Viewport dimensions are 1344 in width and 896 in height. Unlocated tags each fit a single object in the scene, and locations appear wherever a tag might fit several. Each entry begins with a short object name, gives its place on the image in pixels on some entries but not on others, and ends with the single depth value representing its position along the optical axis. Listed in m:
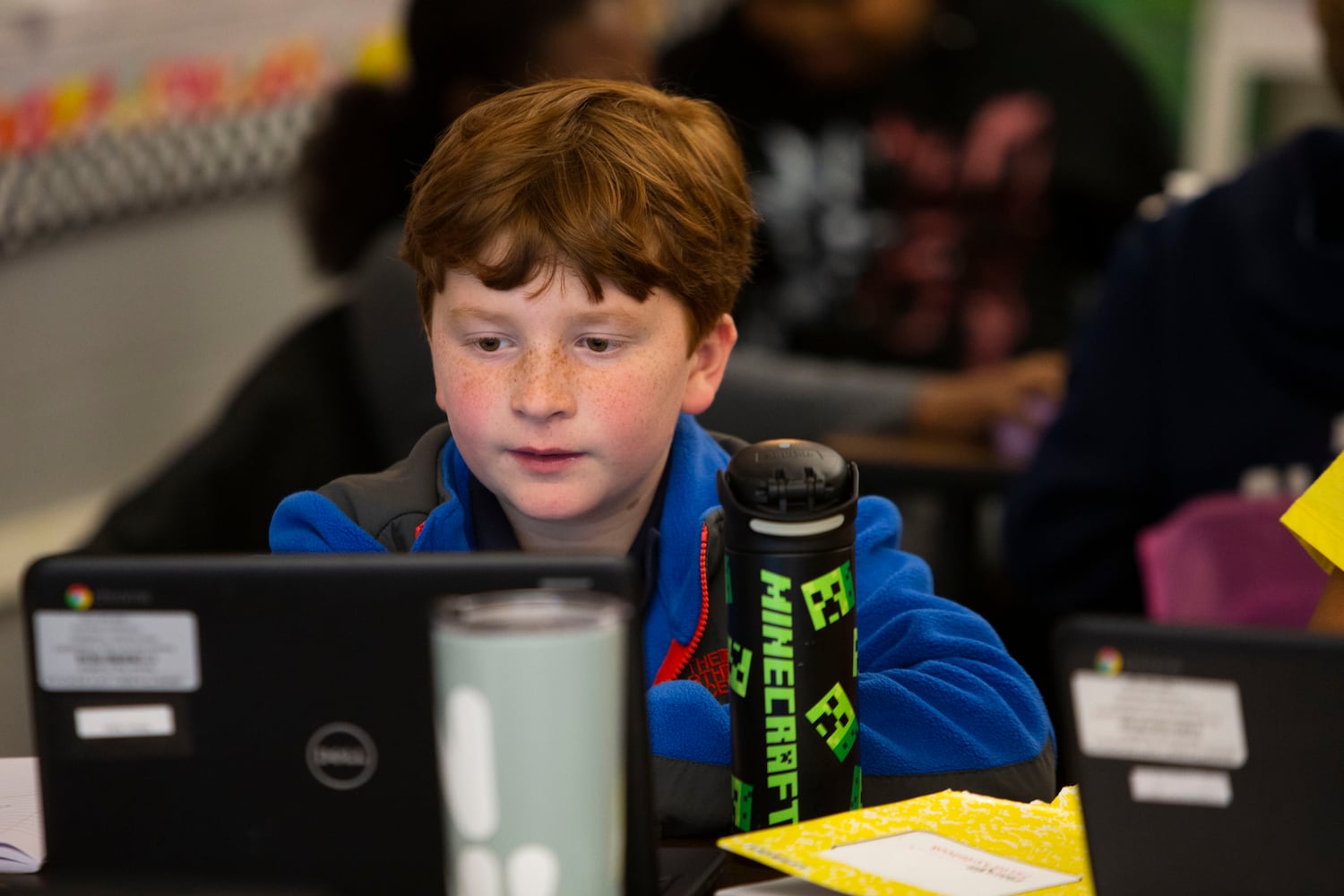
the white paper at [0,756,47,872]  2.46
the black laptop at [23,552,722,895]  2.36
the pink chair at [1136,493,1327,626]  3.57
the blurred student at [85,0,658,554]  2.93
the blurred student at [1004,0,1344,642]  3.85
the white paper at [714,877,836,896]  2.41
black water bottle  2.44
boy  2.56
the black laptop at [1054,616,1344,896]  2.30
